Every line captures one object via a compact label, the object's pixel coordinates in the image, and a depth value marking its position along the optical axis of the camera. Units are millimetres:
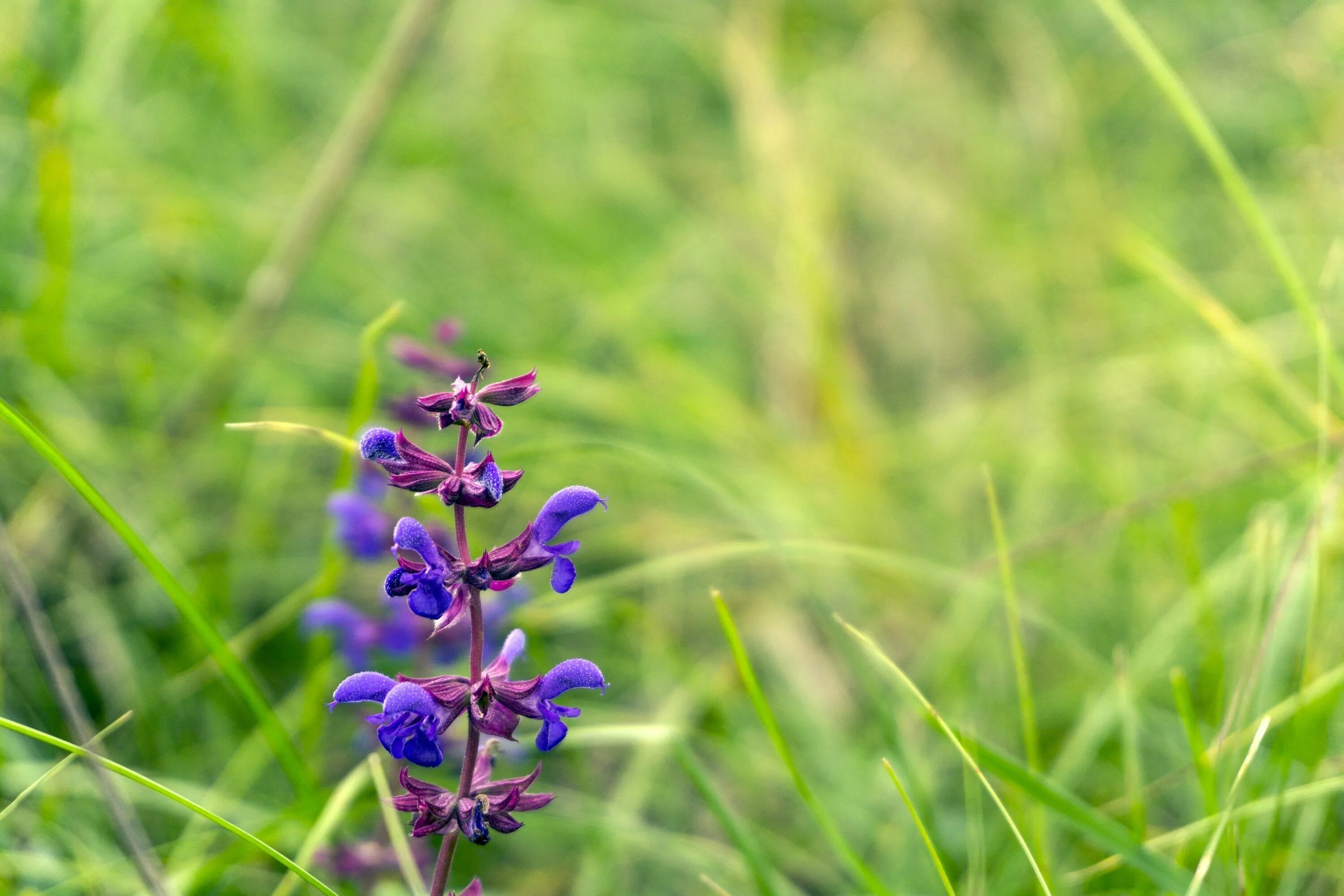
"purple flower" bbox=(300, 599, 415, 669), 1237
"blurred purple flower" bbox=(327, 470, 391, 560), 1237
